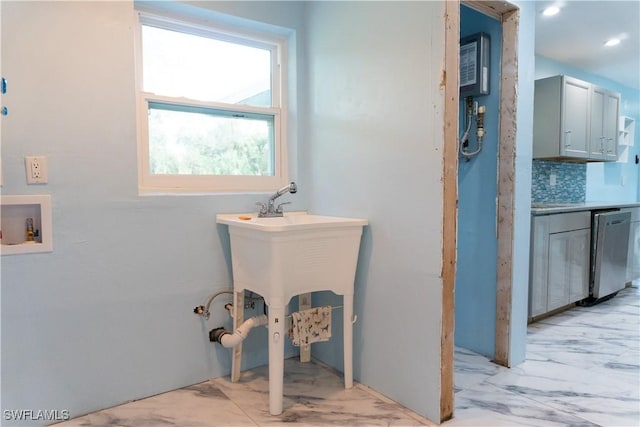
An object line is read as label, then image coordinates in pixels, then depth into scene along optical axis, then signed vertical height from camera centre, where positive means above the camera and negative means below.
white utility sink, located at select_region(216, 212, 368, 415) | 1.69 -0.34
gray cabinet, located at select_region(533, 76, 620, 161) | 3.35 +0.58
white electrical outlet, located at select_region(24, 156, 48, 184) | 1.62 +0.08
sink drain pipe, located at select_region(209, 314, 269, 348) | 1.96 -0.70
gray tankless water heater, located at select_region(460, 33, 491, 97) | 2.27 +0.69
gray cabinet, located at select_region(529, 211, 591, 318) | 2.79 -0.54
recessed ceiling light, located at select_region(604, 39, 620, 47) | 3.39 +1.21
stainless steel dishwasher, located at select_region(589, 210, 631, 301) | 3.28 -0.54
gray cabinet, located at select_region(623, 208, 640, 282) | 3.70 -0.54
